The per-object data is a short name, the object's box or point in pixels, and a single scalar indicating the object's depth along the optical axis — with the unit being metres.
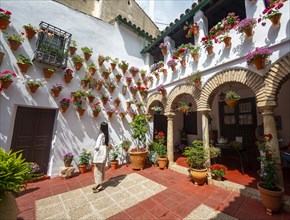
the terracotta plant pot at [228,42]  4.20
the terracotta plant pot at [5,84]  4.12
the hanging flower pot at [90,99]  5.86
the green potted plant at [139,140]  5.84
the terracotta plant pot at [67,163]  5.04
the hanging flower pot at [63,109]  5.19
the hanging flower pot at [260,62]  3.42
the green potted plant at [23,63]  4.48
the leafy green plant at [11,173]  2.08
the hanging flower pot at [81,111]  5.54
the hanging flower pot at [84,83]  5.81
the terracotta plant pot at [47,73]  4.93
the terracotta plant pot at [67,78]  5.35
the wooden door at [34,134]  4.67
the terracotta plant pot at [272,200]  2.87
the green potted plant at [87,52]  5.94
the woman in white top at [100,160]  3.96
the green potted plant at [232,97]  3.91
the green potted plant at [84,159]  5.32
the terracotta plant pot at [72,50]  5.64
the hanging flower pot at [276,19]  3.26
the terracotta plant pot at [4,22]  4.30
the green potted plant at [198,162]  4.25
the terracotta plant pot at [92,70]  5.99
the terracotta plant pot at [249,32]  3.72
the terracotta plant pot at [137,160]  5.82
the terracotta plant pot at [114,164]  5.89
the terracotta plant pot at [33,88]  4.61
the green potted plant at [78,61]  5.63
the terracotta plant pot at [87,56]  5.99
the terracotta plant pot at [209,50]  4.65
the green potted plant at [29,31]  4.69
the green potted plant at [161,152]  5.89
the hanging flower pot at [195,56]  5.13
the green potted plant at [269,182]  2.88
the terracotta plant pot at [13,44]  4.41
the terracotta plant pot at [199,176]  4.22
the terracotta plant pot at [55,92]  5.04
